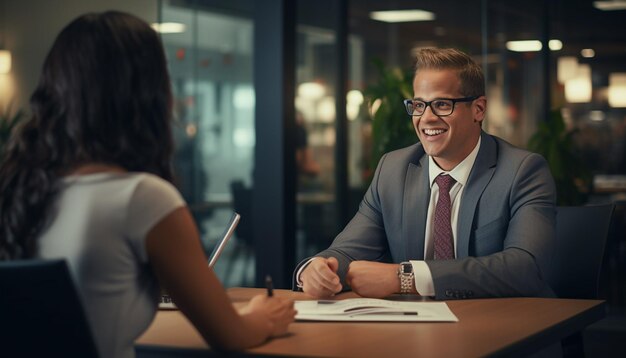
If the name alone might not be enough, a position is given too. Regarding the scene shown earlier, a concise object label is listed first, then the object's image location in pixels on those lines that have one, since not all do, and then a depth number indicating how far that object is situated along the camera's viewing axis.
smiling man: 2.72
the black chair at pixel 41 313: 1.58
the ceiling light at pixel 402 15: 6.83
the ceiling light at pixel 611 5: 6.91
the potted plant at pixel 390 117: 6.08
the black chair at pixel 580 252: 3.18
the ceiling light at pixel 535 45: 7.03
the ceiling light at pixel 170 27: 6.71
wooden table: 1.93
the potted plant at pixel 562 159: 6.52
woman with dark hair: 1.76
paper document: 2.29
